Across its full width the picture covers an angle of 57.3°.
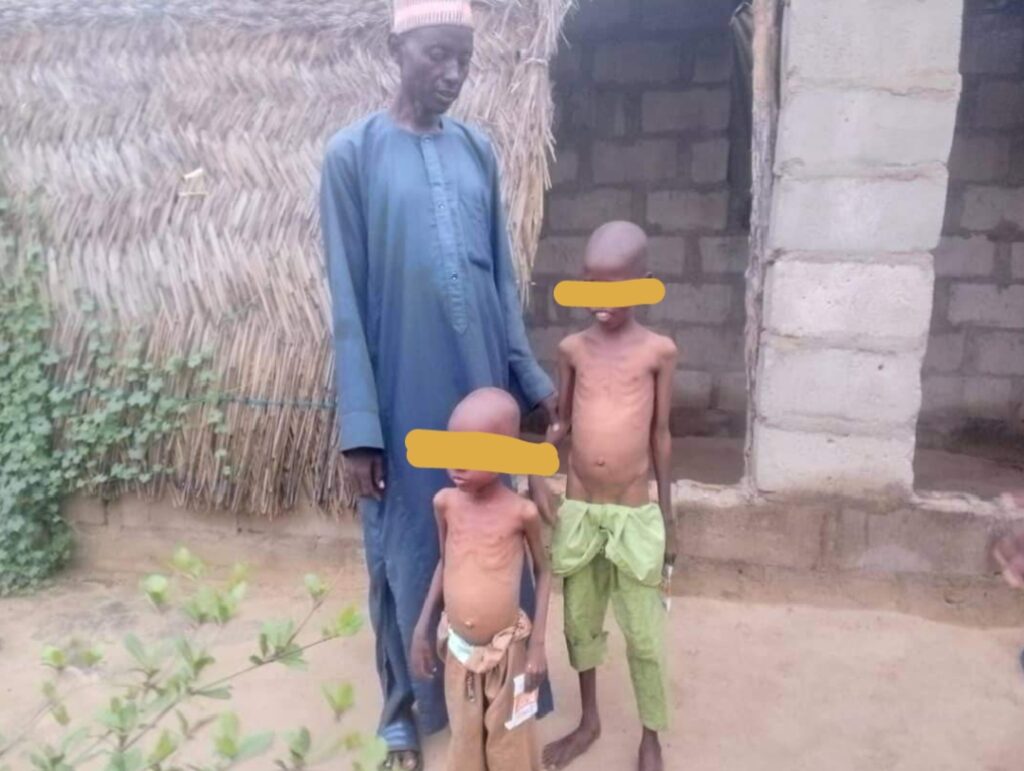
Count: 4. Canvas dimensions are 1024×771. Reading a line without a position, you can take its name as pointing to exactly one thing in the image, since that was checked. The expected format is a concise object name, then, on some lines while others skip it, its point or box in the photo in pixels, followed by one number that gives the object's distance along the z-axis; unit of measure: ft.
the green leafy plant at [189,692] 3.75
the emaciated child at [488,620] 6.93
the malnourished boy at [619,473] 7.74
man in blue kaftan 7.70
